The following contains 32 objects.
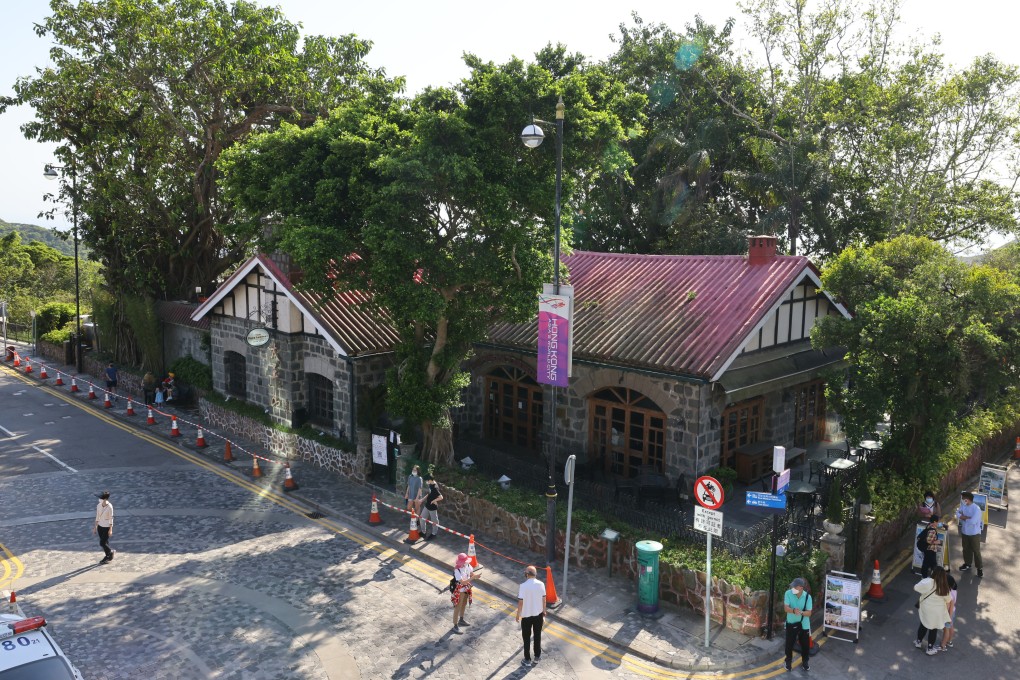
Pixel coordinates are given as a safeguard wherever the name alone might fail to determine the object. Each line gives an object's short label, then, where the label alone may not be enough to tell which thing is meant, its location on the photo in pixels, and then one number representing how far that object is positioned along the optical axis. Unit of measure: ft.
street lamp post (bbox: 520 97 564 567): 43.65
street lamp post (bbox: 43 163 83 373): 106.42
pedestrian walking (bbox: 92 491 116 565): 50.35
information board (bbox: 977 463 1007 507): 62.39
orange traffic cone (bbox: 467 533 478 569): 48.67
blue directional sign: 39.63
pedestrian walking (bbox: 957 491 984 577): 50.78
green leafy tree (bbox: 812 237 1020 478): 50.70
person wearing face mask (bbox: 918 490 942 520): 54.49
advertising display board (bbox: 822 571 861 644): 41.65
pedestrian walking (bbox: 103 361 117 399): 106.63
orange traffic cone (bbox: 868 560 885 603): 47.11
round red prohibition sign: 41.57
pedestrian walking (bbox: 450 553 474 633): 42.14
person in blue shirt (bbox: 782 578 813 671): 38.06
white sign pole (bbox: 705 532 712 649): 40.57
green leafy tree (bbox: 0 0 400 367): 94.38
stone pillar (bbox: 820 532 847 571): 46.88
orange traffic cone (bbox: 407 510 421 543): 55.26
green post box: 44.01
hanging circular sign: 77.00
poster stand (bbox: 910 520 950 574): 49.21
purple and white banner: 49.32
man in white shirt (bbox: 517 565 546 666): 38.17
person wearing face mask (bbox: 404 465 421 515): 57.36
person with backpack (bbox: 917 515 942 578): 47.32
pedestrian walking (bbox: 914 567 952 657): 39.86
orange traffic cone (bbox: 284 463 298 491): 66.08
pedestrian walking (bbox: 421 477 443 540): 55.93
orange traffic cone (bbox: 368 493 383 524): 58.80
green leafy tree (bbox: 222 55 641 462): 52.85
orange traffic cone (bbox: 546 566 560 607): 45.29
